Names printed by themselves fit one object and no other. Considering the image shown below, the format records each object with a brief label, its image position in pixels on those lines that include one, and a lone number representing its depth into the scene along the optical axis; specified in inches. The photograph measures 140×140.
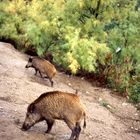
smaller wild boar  544.7
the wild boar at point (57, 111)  333.1
